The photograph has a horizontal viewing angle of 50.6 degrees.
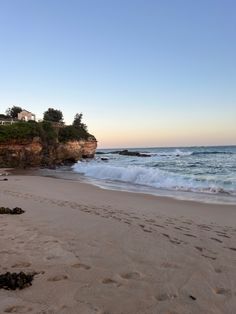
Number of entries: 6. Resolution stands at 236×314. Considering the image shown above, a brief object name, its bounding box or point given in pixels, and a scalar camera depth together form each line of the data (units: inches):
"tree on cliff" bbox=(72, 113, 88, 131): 2104.6
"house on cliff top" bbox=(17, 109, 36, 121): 1736.4
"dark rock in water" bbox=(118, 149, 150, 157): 2339.0
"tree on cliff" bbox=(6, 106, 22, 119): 2073.9
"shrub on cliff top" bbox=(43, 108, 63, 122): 2175.0
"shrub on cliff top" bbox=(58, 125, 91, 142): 1446.3
